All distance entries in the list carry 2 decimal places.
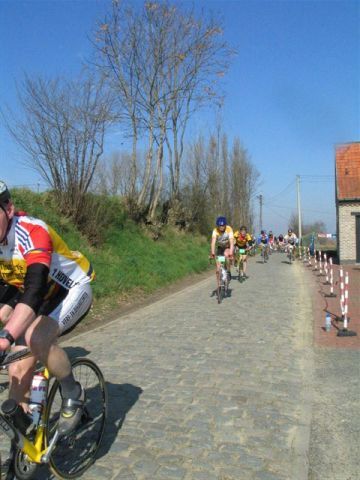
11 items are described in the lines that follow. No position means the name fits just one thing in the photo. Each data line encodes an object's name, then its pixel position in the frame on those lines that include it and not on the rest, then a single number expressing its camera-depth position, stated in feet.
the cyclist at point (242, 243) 59.57
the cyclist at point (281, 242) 152.05
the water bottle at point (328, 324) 27.66
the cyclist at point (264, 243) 101.45
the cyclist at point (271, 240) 151.46
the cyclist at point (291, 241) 100.47
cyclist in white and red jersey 8.98
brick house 91.56
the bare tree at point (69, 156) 46.44
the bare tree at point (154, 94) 72.90
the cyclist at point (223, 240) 40.73
